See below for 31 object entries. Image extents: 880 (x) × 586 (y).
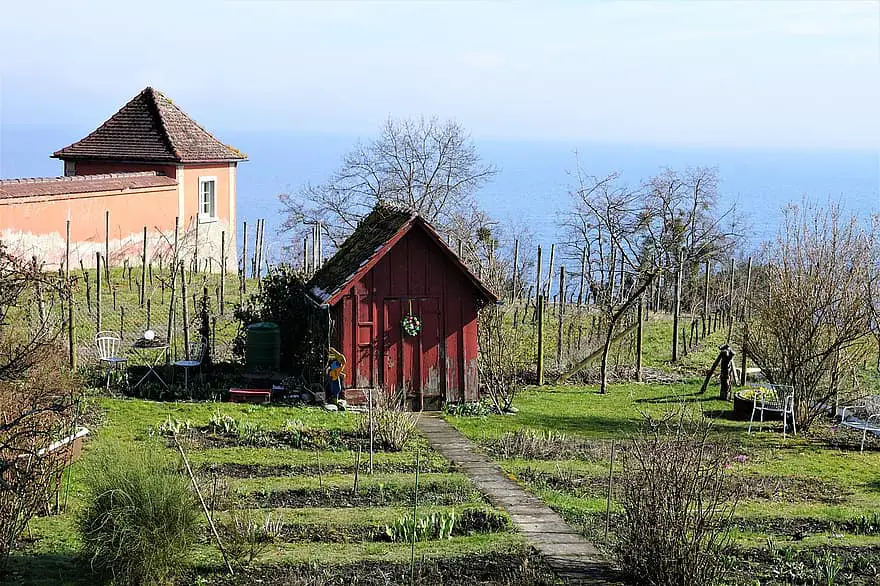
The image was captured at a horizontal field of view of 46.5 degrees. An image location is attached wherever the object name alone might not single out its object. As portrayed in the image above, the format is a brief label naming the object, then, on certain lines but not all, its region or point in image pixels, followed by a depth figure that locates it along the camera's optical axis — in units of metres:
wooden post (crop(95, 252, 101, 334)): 19.86
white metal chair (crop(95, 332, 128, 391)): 17.94
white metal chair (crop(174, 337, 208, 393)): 18.48
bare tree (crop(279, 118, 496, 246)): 38.34
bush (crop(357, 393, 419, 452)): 14.61
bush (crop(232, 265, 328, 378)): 19.72
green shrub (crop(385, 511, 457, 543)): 9.82
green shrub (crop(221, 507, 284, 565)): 8.98
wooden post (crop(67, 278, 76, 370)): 16.85
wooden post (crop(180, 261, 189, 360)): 19.20
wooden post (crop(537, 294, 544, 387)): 21.73
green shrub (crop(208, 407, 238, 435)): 15.02
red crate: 17.86
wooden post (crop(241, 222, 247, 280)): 26.28
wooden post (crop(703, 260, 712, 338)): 28.23
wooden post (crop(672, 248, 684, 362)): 24.55
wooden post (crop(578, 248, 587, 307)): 32.42
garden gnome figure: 18.08
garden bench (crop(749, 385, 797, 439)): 17.84
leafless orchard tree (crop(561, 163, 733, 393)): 32.62
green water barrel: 20.20
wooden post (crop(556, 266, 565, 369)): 23.62
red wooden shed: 18.31
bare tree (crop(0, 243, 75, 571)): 8.61
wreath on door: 18.52
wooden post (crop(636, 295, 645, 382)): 22.53
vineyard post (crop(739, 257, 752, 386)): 20.11
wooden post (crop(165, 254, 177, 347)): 19.42
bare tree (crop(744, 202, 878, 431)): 17.72
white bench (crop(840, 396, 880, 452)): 16.19
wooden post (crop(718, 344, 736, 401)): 20.88
